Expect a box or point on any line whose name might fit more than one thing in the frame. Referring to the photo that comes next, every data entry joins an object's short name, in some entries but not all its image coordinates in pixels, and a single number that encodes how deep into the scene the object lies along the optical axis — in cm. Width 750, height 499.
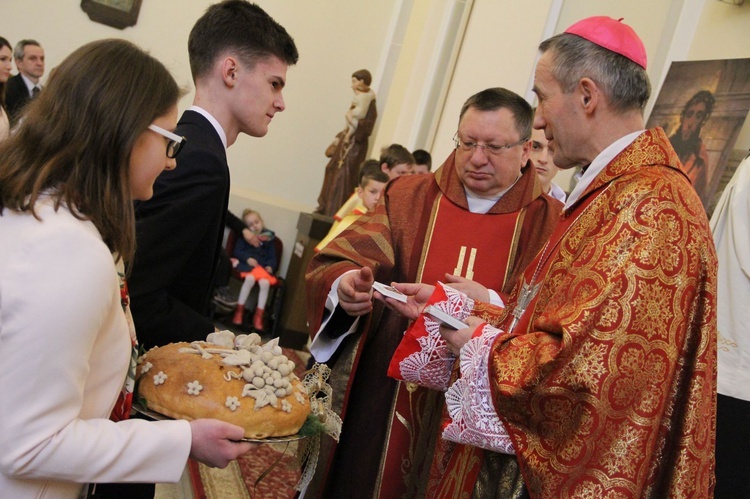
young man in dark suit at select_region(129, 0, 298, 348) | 229
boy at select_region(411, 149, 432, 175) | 779
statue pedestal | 920
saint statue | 1120
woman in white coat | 142
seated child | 972
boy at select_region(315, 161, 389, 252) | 727
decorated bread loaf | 184
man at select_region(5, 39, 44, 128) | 877
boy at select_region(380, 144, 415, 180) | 739
